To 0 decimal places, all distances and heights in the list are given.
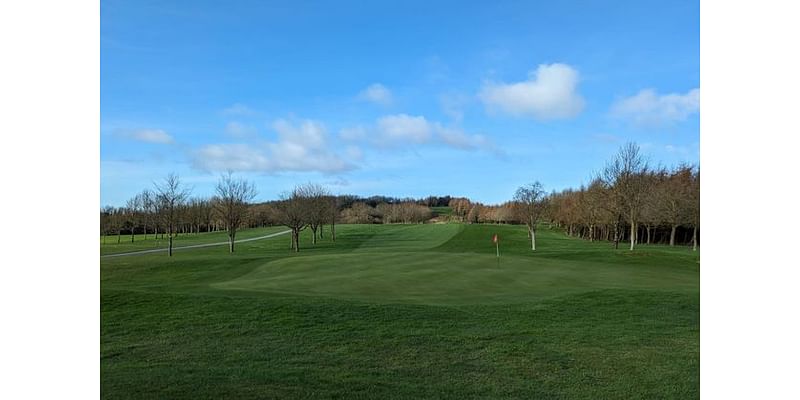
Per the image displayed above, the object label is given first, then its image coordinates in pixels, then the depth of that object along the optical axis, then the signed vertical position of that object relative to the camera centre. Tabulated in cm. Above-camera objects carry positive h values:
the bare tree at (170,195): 3142 +110
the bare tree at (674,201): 3158 +49
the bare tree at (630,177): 3012 +193
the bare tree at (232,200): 3177 +74
